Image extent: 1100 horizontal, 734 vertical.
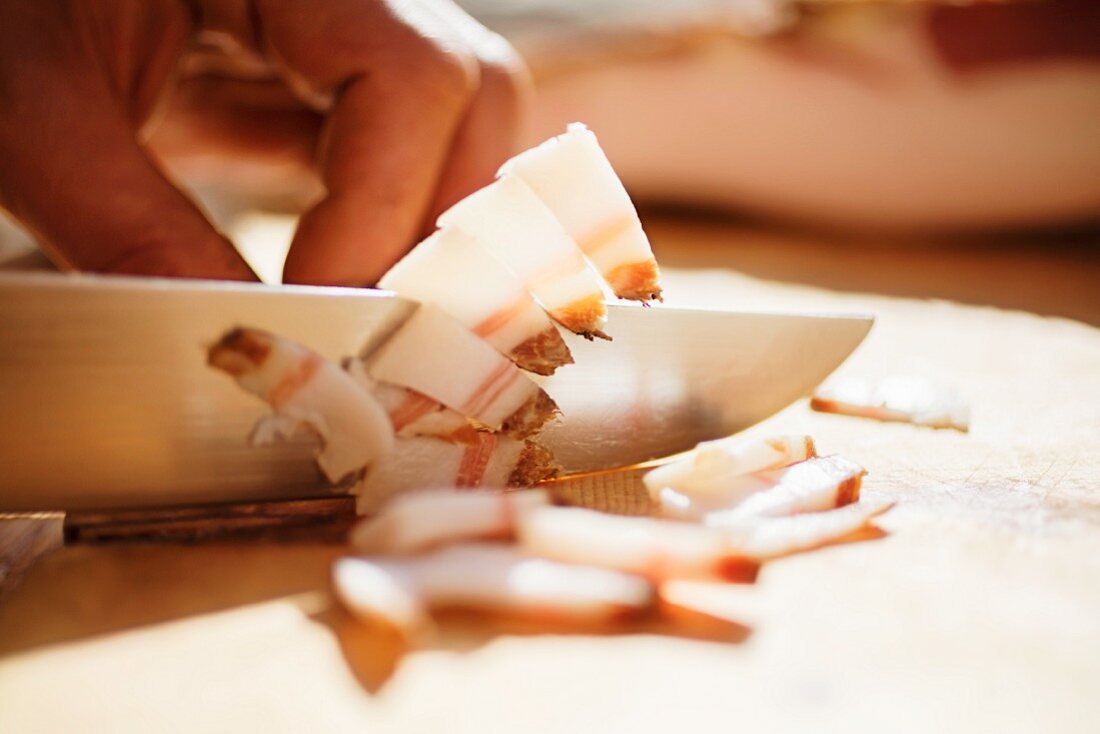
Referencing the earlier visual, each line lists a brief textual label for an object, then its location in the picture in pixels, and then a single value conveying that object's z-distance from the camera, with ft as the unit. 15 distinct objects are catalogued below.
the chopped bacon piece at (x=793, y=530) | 0.77
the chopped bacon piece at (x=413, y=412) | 0.82
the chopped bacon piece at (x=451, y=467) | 0.83
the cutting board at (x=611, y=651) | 0.67
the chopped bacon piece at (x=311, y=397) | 0.79
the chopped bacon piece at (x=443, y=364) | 0.82
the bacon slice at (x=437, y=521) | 0.74
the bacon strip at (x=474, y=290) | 0.82
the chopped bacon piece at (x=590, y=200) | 0.84
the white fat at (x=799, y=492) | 0.82
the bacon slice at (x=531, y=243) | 0.83
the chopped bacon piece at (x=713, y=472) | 0.83
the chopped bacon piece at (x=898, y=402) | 1.02
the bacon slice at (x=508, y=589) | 0.72
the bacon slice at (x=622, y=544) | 0.74
